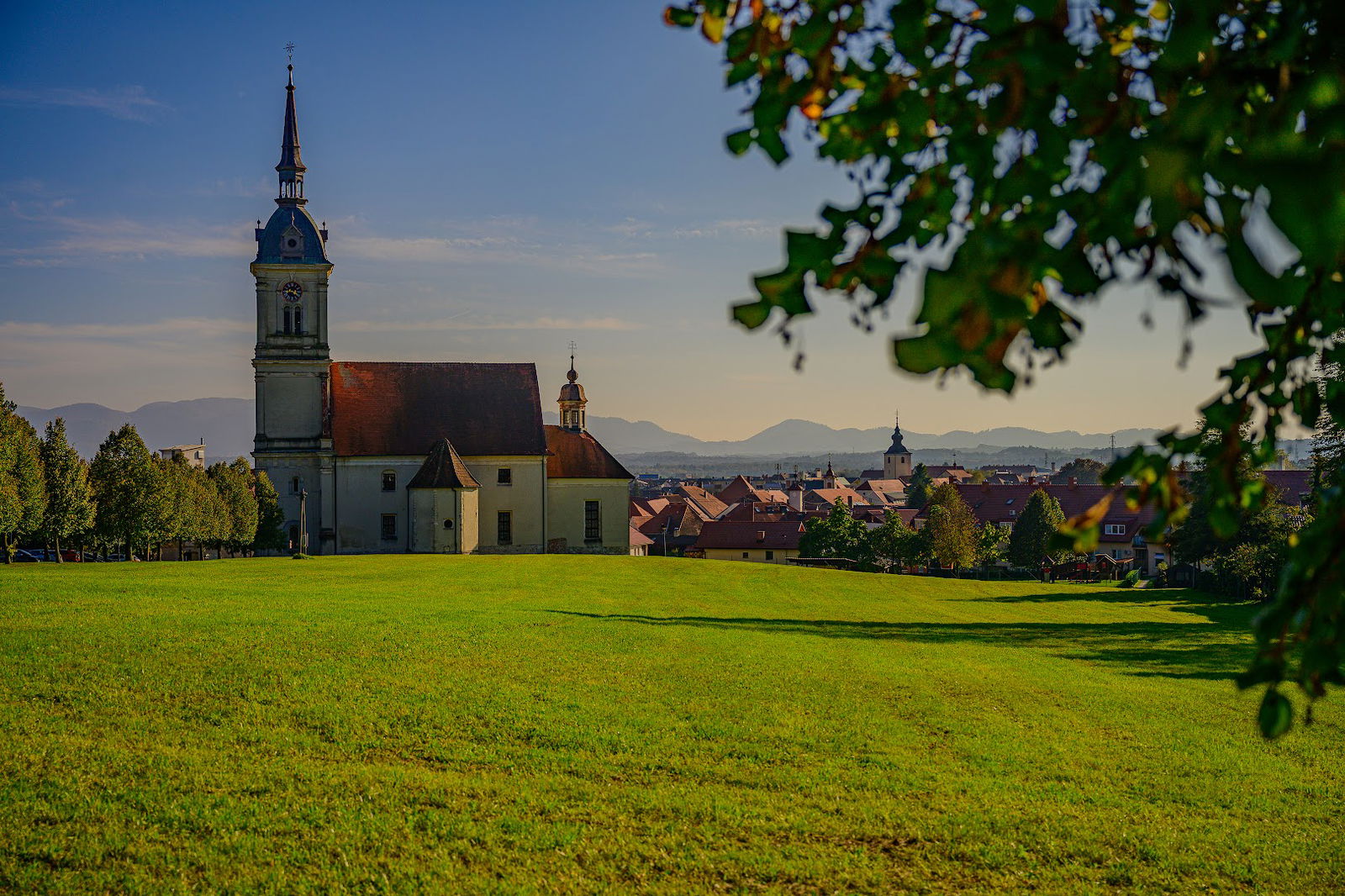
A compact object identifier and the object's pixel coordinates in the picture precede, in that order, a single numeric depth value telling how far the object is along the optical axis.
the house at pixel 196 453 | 77.26
